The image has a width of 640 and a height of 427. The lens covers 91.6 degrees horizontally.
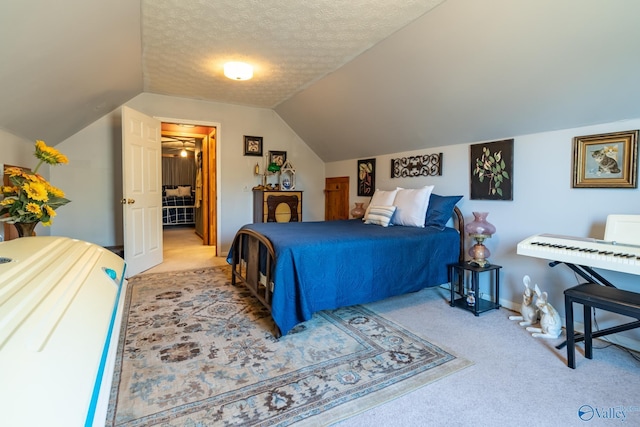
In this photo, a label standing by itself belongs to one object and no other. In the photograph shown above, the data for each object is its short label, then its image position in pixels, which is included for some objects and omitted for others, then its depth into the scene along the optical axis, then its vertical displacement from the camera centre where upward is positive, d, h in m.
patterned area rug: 1.57 -1.05
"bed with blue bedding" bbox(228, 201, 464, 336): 2.32 -0.54
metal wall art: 3.74 +0.43
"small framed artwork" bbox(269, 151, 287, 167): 5.41 +0.74
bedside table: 2.82 -0.88
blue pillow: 3.29 -0.13
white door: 3.77 +0.12
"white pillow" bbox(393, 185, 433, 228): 3.37 -0.08
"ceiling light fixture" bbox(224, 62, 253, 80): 3.22 +1.36
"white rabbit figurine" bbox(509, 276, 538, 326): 2.61 -0.92
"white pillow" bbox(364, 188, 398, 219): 3.77 +0.02
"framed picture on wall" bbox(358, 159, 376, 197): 4.73 +0.35
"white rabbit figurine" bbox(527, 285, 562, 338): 2.37 -0.94
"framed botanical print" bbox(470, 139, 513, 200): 2.98 +0.29
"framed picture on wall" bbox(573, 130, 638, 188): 2.24 +0.30
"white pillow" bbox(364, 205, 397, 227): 3.50 -0.18
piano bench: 1.74 -0.61
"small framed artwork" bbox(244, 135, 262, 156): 5.21 +0.91
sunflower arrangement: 1.89 +0.01
